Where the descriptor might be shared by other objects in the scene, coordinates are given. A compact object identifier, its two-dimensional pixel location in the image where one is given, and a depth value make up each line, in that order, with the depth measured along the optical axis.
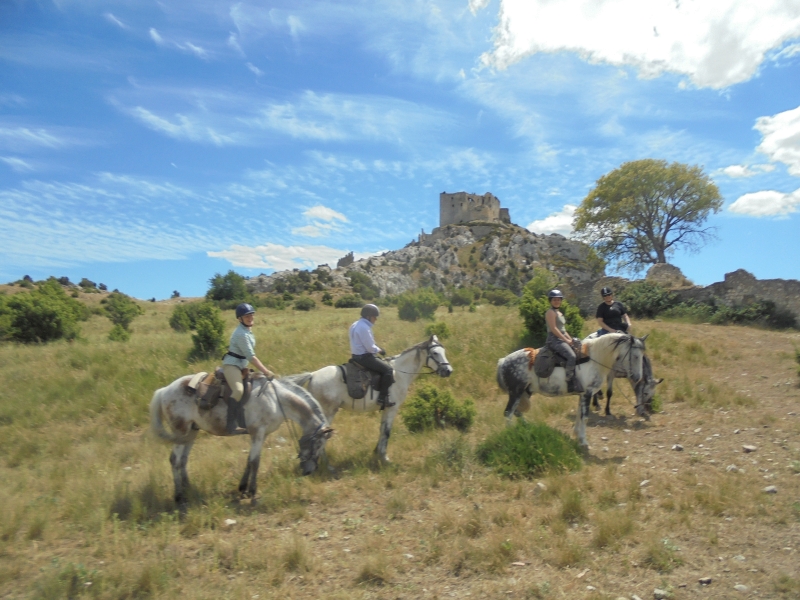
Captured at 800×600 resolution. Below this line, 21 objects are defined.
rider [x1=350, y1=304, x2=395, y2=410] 7.23
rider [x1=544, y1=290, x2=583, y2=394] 7.98
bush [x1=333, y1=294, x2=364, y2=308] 38.75
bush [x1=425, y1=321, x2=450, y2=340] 15.73
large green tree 32.81
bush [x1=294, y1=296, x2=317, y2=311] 36.38
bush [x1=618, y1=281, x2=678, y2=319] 21.55
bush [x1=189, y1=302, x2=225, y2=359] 14.45
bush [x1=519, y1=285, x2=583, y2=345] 14.01
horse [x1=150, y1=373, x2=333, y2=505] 6.10
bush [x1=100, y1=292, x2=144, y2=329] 25.88
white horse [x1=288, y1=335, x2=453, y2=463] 7.33
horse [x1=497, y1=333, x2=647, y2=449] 7.98
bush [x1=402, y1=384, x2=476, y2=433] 9.20
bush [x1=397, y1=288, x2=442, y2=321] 22.24
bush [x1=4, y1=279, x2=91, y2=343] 18.30
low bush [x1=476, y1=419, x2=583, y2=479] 6.59
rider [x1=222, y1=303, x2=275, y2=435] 6.07
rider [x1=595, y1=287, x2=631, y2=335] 9.86
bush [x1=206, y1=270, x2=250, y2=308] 39.06
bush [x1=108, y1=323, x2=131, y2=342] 17.78
